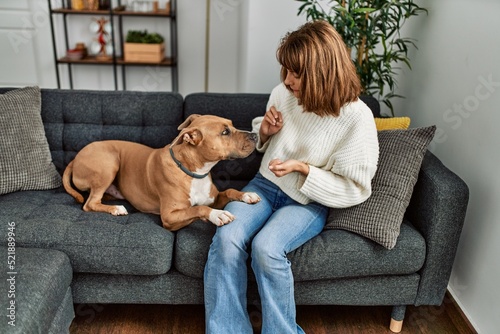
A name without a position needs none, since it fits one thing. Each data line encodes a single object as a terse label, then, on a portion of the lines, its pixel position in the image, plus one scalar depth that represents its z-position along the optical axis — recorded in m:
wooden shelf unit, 3.91
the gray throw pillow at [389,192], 1.76
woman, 1.66
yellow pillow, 2.15
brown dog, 1.84
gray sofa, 1.73
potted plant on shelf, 3.99
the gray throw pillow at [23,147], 2.08
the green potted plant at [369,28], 2.37
